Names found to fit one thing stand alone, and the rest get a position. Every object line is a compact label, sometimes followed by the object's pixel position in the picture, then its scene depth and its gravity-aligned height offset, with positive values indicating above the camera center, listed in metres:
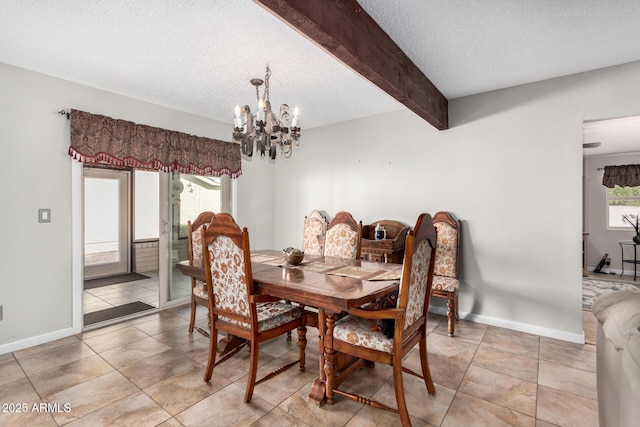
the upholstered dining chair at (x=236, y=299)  1.92 -0.56
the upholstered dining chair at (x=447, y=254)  3.05 -0.45
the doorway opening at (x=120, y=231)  5.18 -0.35
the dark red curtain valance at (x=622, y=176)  5.49 +0.61
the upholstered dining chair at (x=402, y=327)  1.66 -0.68
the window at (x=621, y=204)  5.86 +0.11
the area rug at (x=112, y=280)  4.83 -1.12
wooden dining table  1.75 -0.46
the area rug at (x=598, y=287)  4.32 -1.17
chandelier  2.29 +0.61
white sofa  0.91 -0.48
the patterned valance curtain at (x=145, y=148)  2.98 +0.70
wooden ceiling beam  1.46 +0.95
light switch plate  2.82 -0.03
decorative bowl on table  2.55 -0.37
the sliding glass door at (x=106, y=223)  5.26 -0.19
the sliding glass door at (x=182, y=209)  3.86 +0.03
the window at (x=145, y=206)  5.76 +0.10
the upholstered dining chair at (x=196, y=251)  2.89 -0.39
